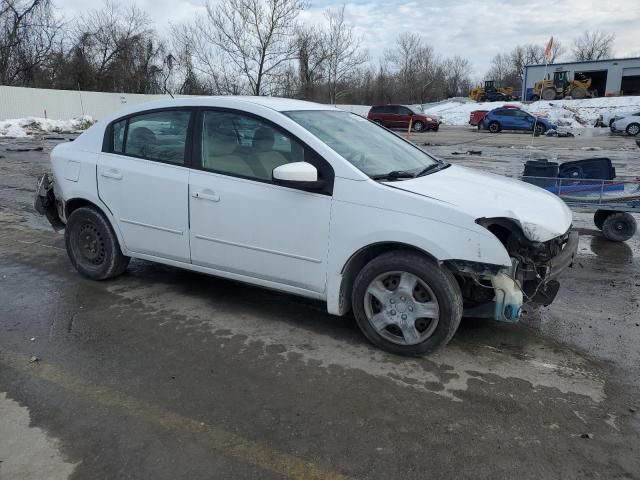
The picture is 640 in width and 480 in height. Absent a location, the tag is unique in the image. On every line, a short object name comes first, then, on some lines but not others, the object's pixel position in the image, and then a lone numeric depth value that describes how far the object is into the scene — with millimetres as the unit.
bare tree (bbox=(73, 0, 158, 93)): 43500
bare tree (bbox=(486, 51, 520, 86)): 99812
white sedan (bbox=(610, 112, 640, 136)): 29375
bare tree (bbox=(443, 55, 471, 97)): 79125
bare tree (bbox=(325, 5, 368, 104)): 37375
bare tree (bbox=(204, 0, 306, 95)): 24750
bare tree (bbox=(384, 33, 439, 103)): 68750
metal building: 48375
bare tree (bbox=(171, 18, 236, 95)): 30047
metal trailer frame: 6805
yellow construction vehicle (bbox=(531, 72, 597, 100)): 45875
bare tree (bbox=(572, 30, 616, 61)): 91812
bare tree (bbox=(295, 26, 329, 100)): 34819
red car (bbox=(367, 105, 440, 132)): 33562
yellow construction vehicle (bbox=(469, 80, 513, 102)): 53938
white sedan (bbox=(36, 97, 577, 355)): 3500
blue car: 32000
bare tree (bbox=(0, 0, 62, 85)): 39500
